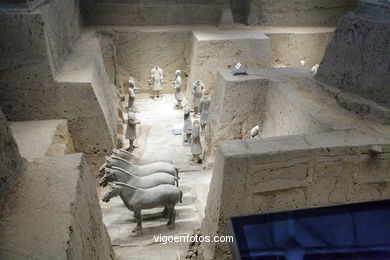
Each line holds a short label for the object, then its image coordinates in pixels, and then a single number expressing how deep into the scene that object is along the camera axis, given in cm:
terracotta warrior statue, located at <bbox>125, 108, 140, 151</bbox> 671
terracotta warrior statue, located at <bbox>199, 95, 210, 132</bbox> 728
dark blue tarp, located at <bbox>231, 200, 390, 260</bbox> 140
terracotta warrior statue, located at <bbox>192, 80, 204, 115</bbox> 820
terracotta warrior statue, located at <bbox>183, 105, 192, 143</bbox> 716
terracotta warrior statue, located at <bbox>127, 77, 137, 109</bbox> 832
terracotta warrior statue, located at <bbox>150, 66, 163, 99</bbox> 935
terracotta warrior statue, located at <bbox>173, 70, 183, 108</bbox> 880
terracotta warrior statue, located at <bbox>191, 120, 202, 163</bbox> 650
